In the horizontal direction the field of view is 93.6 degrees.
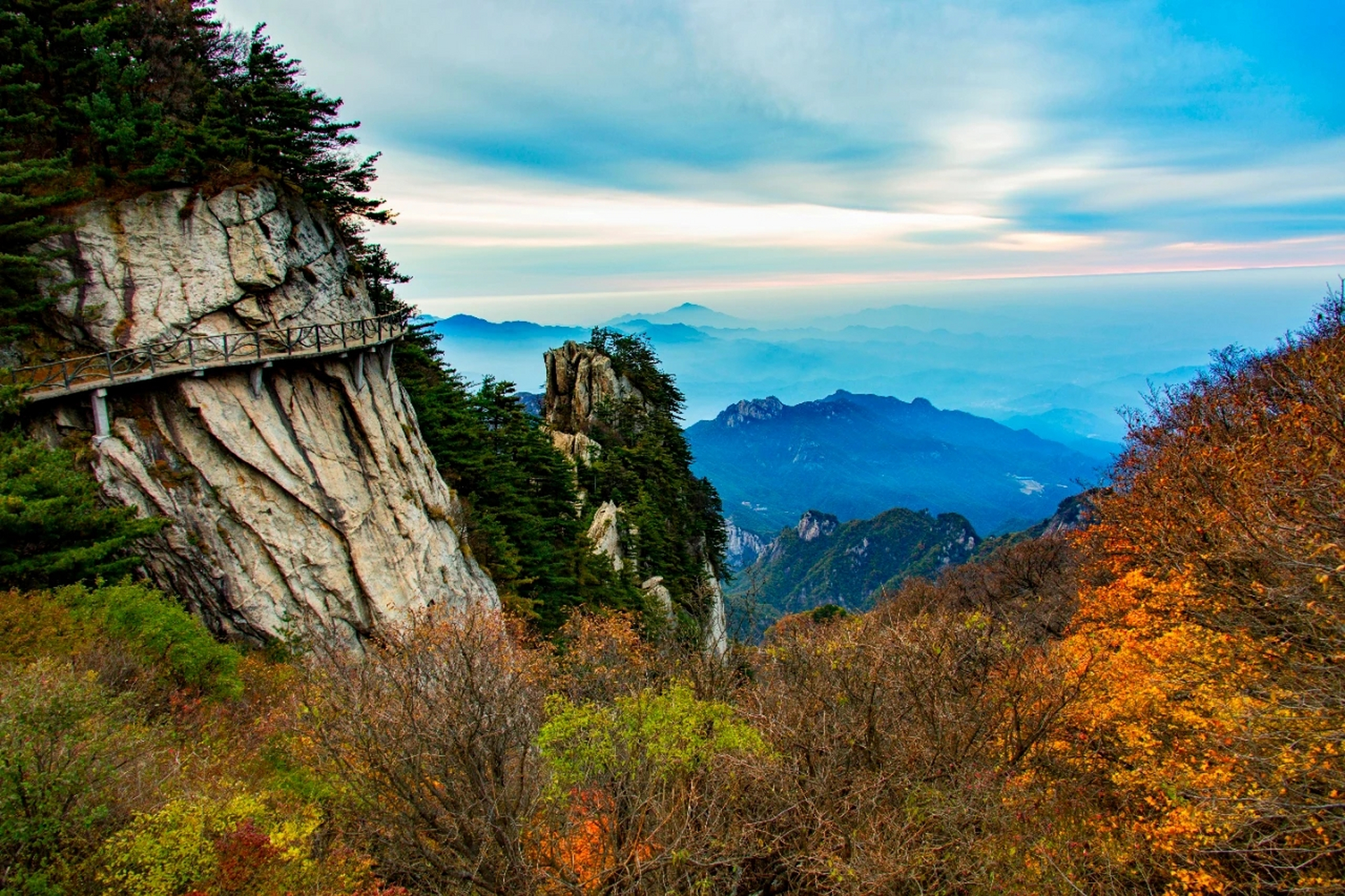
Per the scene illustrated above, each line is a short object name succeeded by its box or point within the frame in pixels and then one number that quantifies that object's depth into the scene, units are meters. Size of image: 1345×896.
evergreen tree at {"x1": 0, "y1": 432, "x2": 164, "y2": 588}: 14.89
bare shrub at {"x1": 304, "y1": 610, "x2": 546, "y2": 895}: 10.76
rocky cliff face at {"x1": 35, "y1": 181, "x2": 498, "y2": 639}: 19.64
